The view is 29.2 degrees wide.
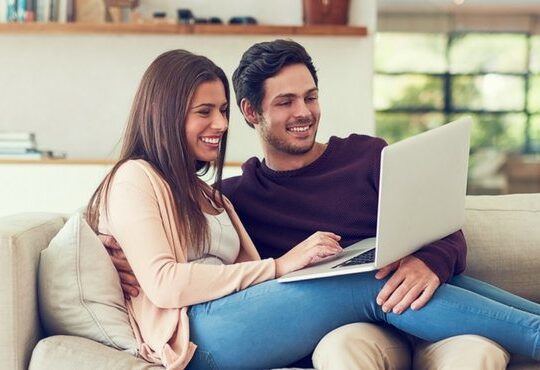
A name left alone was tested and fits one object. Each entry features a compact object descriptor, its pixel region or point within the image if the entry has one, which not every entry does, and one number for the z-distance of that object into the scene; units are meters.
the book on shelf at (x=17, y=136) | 4.34
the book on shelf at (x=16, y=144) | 4.34
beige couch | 2.19
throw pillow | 2.28
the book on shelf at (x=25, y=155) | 4.31
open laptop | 2.11
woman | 2.21
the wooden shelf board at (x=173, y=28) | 4.44
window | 8.27
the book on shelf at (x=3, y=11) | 4.53
